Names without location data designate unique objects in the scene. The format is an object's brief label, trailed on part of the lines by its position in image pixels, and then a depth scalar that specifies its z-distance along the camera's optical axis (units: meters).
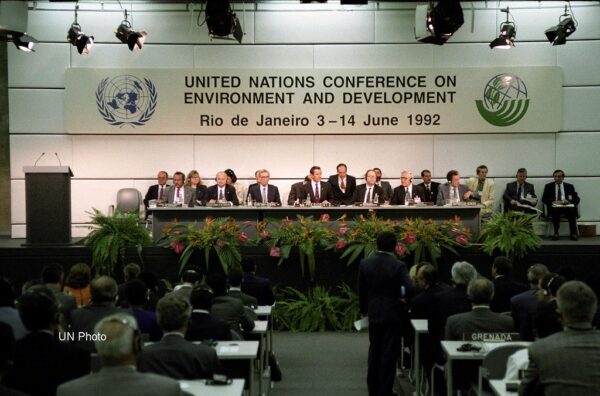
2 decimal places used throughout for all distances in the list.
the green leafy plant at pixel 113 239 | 9.52
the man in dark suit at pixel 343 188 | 12.83
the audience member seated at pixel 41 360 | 3.71
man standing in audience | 6.23
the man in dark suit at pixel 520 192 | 12.89
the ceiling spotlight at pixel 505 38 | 12.45
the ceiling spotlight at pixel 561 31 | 12.24
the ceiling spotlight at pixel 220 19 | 11.20
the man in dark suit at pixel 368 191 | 12.37
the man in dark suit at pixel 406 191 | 12.53
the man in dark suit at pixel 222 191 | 12.43
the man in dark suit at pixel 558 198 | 12.43
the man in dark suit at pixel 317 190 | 12.61
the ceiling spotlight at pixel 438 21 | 10.70
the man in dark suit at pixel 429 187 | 13.11
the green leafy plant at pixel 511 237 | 9.45
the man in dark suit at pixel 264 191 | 12.55
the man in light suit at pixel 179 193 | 12.72
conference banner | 13.47
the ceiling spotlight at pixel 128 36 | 12.45
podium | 9.99
